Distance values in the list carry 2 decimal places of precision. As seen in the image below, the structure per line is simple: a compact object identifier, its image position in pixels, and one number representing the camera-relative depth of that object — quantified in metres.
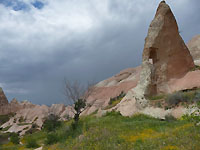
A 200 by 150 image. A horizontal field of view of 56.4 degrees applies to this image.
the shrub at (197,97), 11.77
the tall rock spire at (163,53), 16.30
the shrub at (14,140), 16.62
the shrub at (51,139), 9.90
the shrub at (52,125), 15.09
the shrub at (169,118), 11.28
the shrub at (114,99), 24.47
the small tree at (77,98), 12.00
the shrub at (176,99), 12.84
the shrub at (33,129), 24.99
